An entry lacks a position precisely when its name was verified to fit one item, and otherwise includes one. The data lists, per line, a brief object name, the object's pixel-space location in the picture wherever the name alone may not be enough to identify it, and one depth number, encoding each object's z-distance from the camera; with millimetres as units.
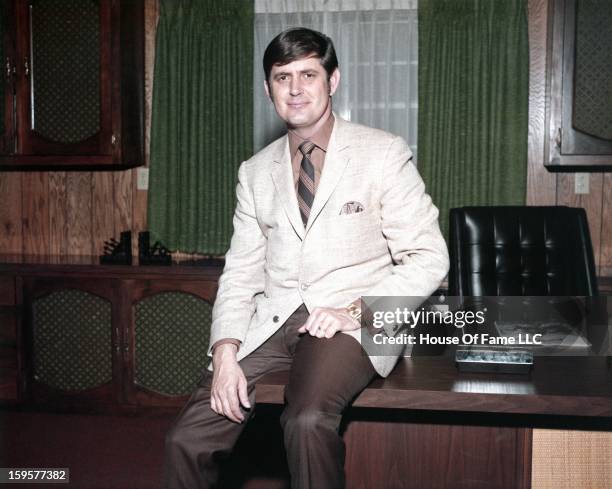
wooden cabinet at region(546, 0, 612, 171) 2852
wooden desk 1469
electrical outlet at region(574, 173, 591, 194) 3312
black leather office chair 2480
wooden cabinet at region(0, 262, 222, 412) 3234
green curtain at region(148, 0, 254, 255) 3443
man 1681
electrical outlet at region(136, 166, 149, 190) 3656
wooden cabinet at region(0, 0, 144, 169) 3281
